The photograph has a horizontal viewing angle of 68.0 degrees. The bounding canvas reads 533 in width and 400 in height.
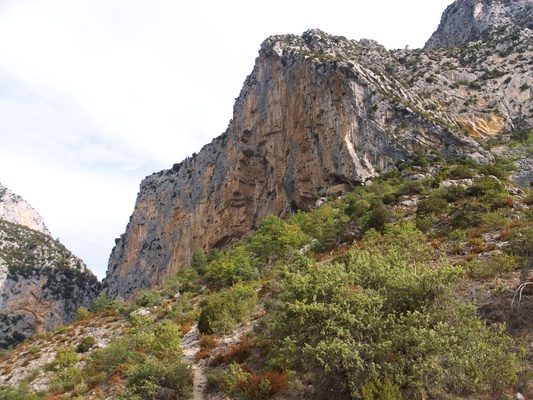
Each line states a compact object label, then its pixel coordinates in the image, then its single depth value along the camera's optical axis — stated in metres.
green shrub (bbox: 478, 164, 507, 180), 31.47
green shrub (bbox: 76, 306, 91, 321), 31.78
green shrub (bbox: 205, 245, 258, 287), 24.44
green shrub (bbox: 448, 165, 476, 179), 30.97
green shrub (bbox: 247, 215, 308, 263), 27.02
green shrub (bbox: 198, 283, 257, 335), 16.14
